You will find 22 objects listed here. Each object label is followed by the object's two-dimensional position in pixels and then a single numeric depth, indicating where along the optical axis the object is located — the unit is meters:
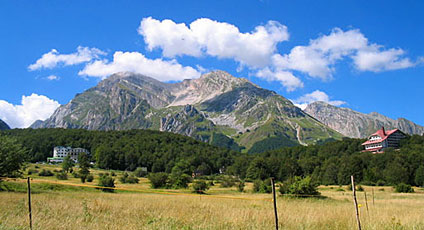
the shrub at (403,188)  59.00
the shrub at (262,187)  55.96
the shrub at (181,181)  65.34
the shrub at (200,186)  55.91
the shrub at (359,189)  60.67
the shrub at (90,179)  76.76
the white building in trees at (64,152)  182.82
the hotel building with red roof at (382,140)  149.12
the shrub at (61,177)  77.72
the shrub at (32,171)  91.01
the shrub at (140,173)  122.67
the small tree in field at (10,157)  31.98
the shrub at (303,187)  36.97
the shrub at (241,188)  61.56
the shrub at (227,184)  79.03
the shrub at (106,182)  52.52
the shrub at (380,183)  85.24
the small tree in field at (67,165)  105.44
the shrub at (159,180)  66.06
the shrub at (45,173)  90.69
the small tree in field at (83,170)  73.12
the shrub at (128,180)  83.88
